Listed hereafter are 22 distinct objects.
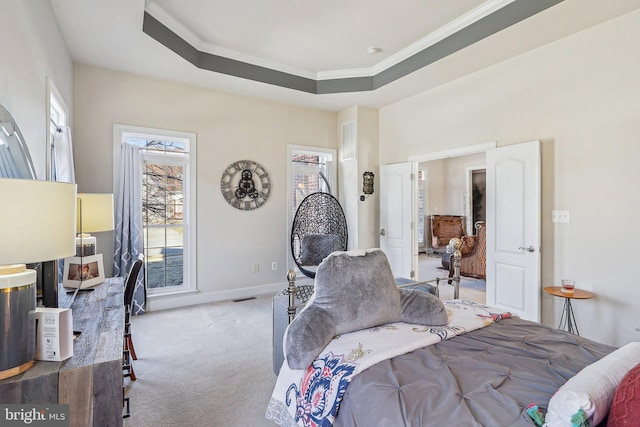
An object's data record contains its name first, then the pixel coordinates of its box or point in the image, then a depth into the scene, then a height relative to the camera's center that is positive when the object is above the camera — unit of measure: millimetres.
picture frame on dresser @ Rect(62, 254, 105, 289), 2404 -450
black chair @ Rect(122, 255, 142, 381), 2391 -815
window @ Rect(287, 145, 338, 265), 5309 +664
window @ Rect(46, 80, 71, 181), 2619 +862
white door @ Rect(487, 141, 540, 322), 3344 -187
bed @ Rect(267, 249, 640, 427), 1120 -690
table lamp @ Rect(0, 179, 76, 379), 1043 -117
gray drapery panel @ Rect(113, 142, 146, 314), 3914 -75
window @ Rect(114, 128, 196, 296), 4328 +25
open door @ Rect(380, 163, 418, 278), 4887 -85
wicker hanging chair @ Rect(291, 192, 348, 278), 4781 -286
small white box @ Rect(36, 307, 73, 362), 1180 -443
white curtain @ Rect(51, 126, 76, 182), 2840 +479
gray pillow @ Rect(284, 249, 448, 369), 1681 -543
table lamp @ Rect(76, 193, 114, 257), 2406 -30
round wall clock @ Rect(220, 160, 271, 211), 4735 +399
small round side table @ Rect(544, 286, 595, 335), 2853 -864
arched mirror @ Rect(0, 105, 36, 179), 1565 +311
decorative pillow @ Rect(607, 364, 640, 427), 943 -574
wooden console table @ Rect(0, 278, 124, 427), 1082 -589
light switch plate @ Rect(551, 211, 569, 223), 3213 -45
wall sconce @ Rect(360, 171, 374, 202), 5293 +436
